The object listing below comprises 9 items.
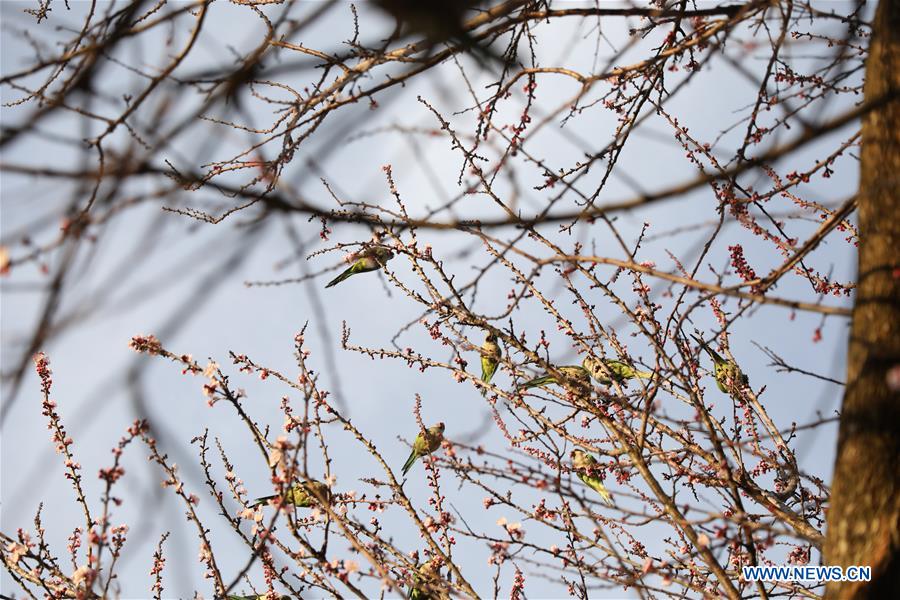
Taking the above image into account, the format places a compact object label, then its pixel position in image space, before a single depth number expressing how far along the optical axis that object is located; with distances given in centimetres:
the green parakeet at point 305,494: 493
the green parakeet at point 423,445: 694
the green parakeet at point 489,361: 694
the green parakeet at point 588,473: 639
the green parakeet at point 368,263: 651
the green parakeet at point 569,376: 627
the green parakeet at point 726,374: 711
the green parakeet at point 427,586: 552
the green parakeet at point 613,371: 661
